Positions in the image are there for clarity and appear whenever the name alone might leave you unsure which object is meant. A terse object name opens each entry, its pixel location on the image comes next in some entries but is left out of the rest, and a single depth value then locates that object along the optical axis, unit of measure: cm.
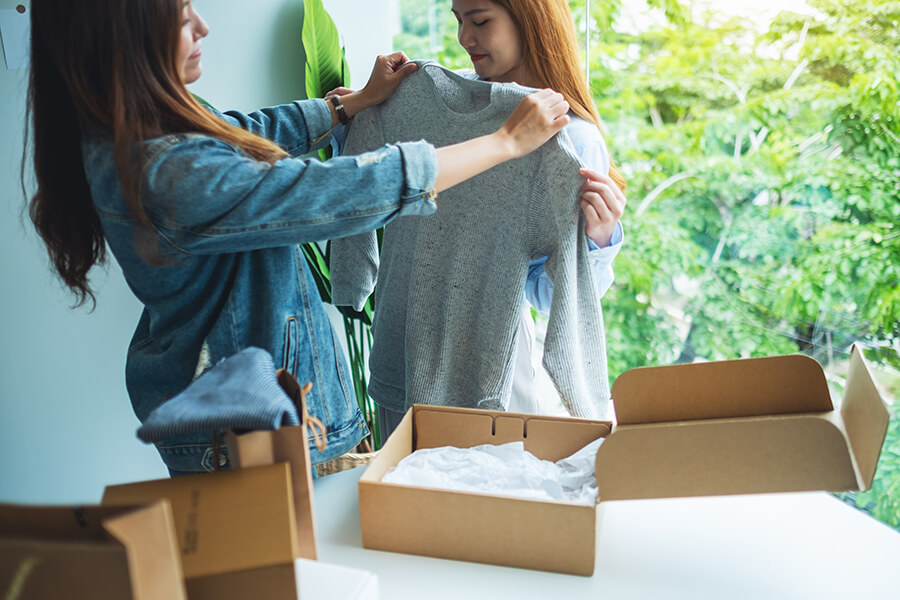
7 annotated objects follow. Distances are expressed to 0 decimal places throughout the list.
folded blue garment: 67
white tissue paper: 104
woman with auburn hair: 139
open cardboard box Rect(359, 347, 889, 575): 89
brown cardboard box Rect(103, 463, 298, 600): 65
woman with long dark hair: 94
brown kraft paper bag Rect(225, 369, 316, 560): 72
